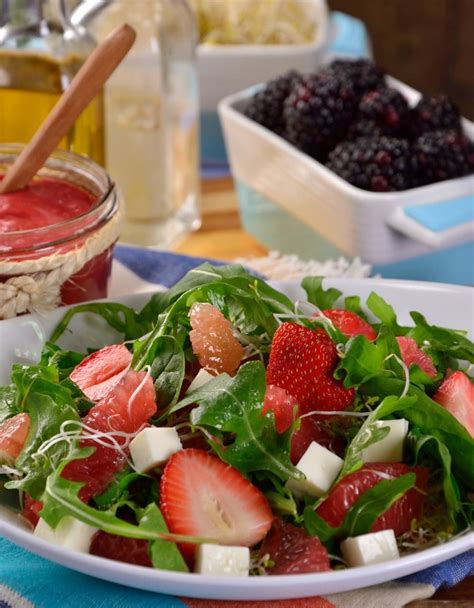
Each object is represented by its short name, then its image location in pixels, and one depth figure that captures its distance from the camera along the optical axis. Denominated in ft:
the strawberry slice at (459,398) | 1.90
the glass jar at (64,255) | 2.17
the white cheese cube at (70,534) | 1.72
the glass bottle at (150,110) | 2.86
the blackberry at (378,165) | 2.63
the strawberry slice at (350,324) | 2.05
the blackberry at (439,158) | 2.67
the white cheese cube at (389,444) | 1.81
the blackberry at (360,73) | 2.88
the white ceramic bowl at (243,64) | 3.34
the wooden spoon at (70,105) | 2.28
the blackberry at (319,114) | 2.77
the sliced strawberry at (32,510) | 1.78
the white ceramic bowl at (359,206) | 2.58
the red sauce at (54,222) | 2.18
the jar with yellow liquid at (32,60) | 2.60
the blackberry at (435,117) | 2.83
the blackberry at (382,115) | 2.79
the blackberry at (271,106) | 2.89
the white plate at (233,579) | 1.66
